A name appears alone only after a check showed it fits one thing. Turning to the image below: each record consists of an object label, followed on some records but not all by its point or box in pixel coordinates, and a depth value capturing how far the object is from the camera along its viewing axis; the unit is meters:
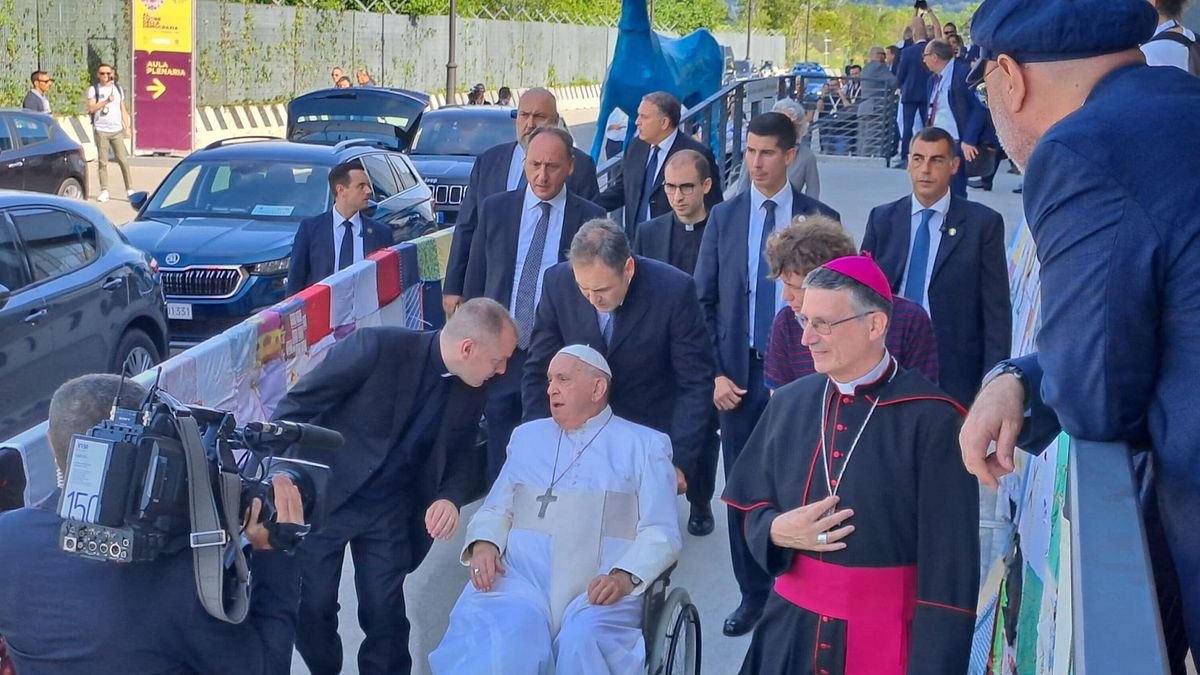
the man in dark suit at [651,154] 8.62
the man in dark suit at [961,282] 6.25
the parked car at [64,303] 8.09
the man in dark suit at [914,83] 18.70
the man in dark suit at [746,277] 6.28
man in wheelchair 4.79
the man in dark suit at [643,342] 5.88
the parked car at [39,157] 17.36
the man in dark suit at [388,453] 5.09
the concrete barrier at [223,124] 27.67
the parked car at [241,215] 11.02
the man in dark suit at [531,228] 7.11
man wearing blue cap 2.12
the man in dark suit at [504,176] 7.66
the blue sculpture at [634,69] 13.01
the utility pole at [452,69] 36.97
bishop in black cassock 3.66
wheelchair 4.81
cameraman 3.25
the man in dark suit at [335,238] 8.77
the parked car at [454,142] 16.42
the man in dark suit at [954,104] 12.81
